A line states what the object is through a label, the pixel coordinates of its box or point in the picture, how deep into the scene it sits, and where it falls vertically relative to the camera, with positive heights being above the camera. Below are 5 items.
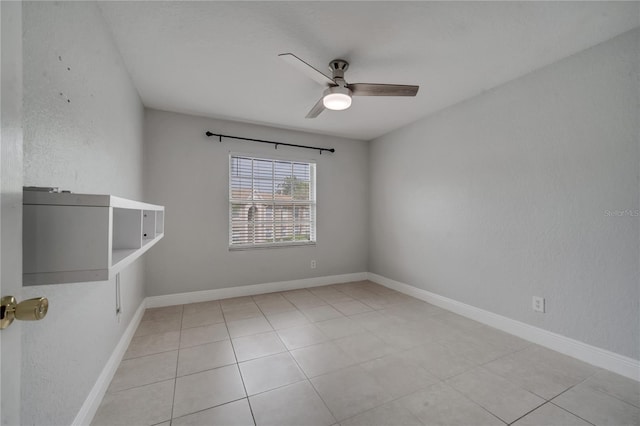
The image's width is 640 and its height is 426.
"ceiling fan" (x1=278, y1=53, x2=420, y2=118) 2.14 +1.02
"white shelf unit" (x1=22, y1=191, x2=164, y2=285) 0.80 -0.07
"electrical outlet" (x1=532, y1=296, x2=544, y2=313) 2.36 -0.80
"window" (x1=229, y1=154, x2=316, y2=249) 3.74 +0.17
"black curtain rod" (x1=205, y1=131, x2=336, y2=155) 3.54 +1.04
